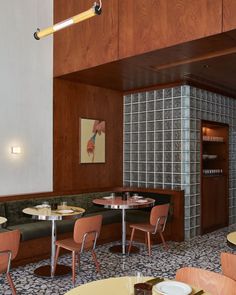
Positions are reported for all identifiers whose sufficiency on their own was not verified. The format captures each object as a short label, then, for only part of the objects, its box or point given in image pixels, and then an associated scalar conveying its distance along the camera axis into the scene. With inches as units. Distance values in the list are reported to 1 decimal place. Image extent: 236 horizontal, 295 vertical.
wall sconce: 207.6
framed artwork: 245.1
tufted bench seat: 184.2
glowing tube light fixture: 119.3
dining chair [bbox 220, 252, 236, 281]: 88.7
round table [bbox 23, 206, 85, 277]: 156.3
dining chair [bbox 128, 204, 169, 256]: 194.2
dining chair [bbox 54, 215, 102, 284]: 150.2
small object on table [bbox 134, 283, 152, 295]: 64.7
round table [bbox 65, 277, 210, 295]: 70.5
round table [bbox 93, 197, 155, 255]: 190.2
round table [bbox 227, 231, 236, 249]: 108.2
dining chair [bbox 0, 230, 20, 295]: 122.5
